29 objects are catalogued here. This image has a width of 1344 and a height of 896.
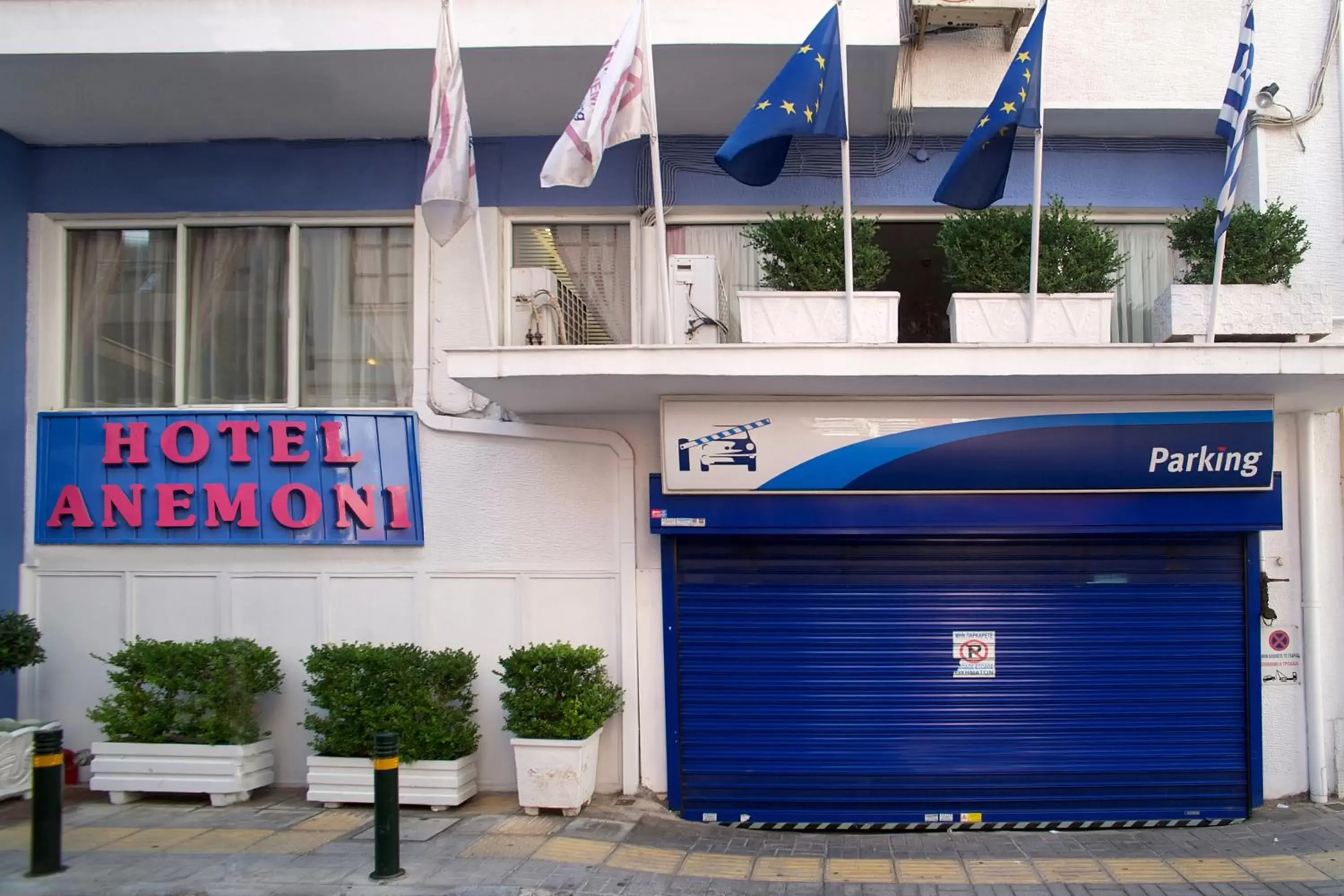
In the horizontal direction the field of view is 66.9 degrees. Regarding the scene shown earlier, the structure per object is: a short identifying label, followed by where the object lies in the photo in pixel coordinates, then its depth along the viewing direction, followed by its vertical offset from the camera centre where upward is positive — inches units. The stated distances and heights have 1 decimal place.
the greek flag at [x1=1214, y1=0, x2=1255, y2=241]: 288.5 +103.6
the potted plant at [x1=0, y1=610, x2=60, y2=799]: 322.7 -79.4
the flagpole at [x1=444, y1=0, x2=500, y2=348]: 302.0 +60.9
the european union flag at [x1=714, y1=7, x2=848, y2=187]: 279.1 +101.5
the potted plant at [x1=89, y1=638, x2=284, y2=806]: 318.3 -76.6
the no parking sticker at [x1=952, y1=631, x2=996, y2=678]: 328.8 -58.2
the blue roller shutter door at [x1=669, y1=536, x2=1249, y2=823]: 324.5 -67.2
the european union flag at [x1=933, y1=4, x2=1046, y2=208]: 285.0 +95.3
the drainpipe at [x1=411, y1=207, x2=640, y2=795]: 335.0 +12.0
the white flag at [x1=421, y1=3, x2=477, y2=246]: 289.7 +95.4
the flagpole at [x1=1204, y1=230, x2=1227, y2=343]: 298.0 +55.5
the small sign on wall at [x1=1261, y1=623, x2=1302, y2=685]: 335.6 -60.9
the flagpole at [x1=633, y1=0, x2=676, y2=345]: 287.9 +84.9
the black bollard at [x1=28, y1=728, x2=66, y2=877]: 257.0 -81.2
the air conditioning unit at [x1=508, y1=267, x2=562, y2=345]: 346.0 +58.7
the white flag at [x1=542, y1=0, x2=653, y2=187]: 282.8 +101.3
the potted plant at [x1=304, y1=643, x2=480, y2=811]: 311.3 -75.1
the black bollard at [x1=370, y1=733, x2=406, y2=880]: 253.1 -83.1
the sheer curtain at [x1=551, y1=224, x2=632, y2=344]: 358.6 +74.0
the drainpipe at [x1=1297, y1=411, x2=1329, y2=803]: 331.0 -45.4
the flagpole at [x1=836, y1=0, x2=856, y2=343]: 287.6 +73.1
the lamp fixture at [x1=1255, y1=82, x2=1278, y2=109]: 343.0 +126.9
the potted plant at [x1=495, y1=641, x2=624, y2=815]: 307.4 -73.9
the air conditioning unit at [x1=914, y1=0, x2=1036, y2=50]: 329.4 +150.4
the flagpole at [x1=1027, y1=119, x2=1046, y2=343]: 291.6 +69.4
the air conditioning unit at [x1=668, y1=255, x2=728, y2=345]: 332.8 +58.1
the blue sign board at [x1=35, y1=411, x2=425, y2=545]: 346.0 +0.0
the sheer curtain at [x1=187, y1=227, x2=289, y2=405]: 363.9 +59.9
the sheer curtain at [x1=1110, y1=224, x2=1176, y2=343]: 352.8 +68.1
